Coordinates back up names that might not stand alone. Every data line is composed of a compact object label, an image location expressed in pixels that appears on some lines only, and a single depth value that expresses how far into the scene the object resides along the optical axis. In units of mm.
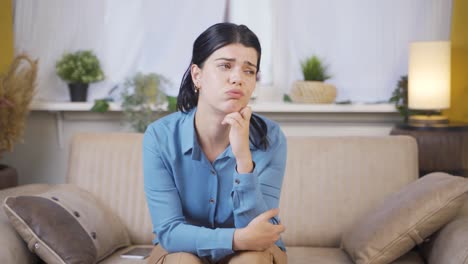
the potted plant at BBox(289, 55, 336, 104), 3000
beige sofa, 2453
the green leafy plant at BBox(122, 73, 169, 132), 2998
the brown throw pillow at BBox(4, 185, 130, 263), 2029
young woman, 1671
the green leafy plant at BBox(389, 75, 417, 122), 3000
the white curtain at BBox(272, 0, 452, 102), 3064
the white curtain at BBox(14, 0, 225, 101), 3141
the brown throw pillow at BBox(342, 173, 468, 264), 2051
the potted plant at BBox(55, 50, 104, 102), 3064
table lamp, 2762
